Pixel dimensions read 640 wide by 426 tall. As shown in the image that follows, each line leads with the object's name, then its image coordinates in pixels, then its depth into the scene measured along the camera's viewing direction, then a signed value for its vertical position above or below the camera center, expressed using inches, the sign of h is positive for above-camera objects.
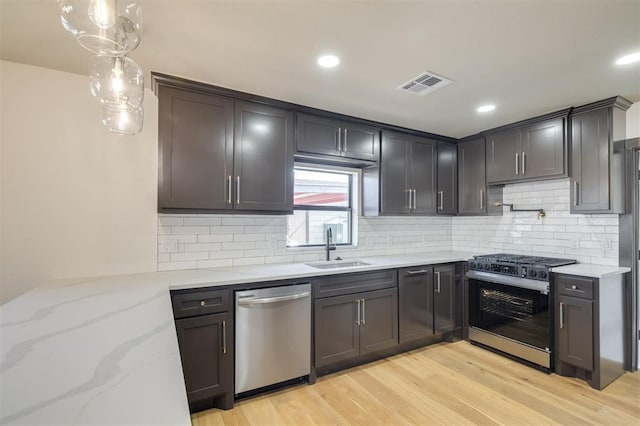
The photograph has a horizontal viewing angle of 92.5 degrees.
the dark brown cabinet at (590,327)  102.7 -38.4
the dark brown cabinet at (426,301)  128.3 -37.0
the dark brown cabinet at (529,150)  122.6 +29.3
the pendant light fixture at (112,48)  42.3 +26.7
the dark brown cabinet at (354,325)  107.9 -40.6
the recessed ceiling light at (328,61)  82.0 +42.8
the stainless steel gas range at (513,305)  114.2 -35.9
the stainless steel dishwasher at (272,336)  93.7 -38.1
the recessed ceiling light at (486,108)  118.3 +42.9
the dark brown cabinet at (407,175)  141.0 +20.5
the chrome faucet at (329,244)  132.4 -11.7
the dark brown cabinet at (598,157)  110.0 +22.4
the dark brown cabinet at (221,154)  95.6 +21.1
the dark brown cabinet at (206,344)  86.1 -37.1
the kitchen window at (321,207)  134.3 +4.7
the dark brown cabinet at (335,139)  118.4 +32.3
